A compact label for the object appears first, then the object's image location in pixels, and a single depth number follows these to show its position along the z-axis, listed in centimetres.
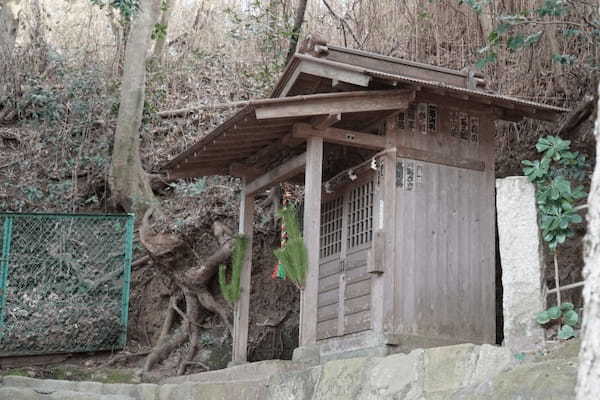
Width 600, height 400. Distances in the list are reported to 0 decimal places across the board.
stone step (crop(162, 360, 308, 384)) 747
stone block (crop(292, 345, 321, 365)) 756
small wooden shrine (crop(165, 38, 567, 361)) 797
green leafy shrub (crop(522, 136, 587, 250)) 554
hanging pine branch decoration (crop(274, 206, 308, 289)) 781
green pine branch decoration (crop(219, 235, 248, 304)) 946
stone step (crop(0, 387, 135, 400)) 802
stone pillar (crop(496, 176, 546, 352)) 545
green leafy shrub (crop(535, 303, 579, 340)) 529
